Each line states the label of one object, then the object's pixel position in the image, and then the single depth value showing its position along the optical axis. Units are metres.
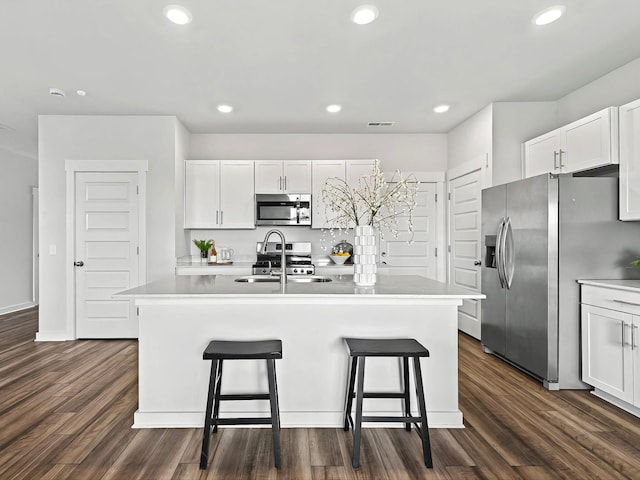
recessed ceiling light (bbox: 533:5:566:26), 2.62
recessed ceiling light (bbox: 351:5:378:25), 2.61
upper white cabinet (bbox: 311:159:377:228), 5.27
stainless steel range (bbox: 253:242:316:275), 4.80
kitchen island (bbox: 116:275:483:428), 2.58
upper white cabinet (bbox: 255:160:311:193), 5.27
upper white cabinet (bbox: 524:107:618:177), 3.20
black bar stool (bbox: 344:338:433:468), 2.12
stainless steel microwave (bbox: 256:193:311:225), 5.24
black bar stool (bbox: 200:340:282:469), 2.11
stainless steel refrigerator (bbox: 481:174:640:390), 3.21
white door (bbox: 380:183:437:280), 5.72
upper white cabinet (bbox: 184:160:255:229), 5.27
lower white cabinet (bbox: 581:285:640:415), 2.73
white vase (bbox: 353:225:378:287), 2.73
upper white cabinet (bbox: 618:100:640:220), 2.99
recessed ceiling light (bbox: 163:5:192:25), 2.60
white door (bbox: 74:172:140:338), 4.82
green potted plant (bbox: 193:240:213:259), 5.25
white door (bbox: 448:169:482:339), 4.82
